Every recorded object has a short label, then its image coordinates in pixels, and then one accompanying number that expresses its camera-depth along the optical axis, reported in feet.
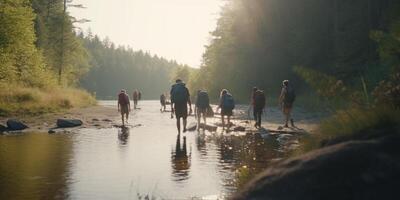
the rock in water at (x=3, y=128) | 74.46
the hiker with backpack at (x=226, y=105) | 79.92
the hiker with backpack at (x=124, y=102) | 91.97
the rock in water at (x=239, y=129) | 75.14
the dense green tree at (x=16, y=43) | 116.26
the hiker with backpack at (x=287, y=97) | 76.59
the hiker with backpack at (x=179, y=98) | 68.08
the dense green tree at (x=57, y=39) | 184.65
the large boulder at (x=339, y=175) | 15.93
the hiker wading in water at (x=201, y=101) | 81.05
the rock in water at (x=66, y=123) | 83.97
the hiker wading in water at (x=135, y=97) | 183.46
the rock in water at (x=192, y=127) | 79.20
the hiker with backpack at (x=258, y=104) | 79.46
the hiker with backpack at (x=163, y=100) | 165.23
